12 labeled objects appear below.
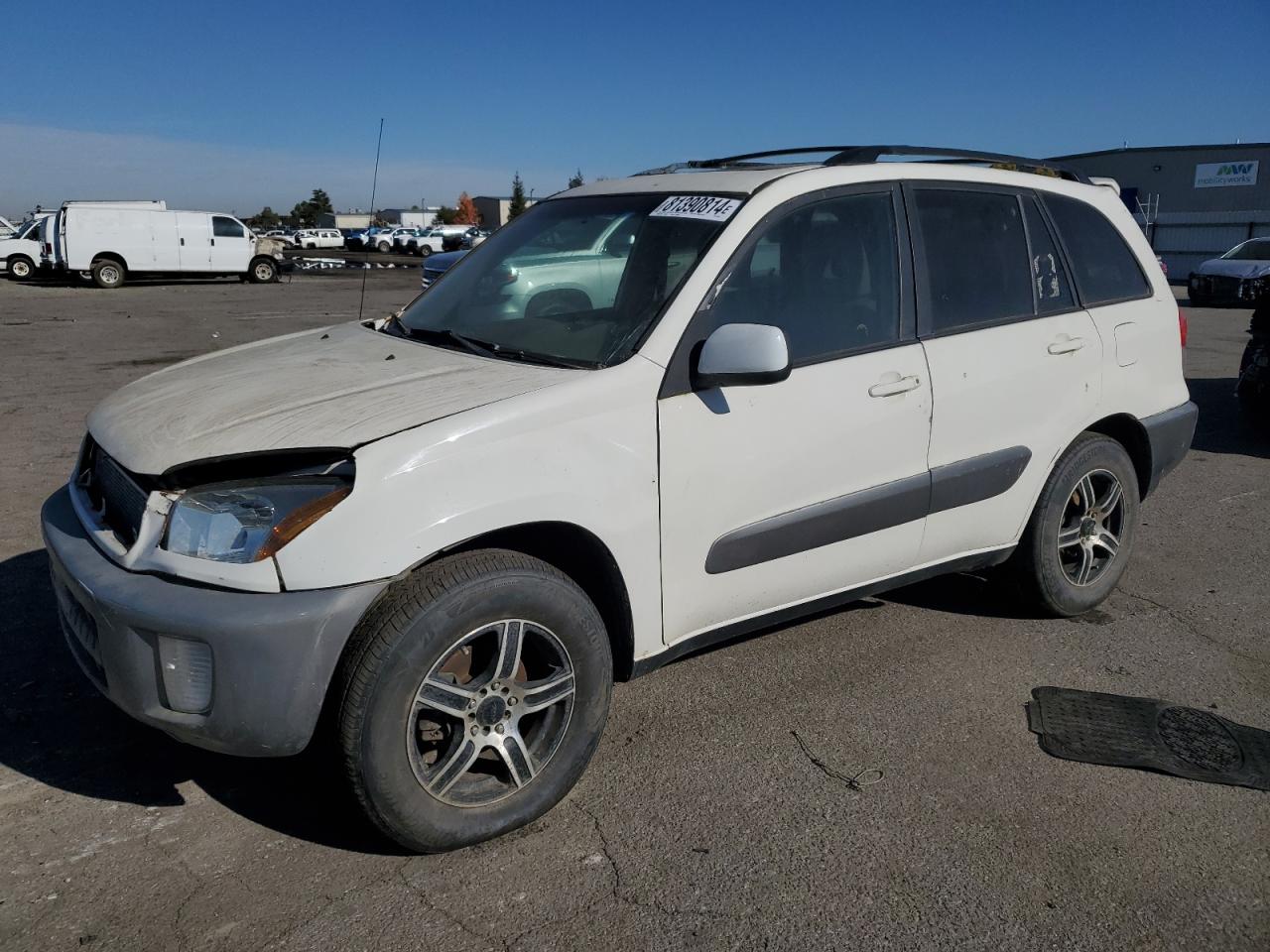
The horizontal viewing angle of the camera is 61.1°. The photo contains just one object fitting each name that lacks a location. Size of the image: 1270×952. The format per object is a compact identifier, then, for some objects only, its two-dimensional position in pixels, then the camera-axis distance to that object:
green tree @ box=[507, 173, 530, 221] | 87.41
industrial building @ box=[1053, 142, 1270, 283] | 36.41
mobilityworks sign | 41.44
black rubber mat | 3.38
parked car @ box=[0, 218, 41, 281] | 27.92
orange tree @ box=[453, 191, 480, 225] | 105.19
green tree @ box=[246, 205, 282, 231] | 104.91
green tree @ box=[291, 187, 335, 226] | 107.94
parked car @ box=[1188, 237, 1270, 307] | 20.08
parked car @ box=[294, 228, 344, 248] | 62.47
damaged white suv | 2.60
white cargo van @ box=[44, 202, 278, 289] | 25.28
